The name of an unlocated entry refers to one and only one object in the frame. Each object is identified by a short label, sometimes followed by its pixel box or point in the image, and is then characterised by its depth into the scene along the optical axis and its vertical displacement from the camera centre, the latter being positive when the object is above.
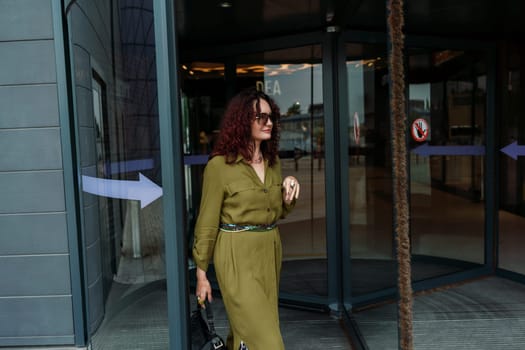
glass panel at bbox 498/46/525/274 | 4.97 -0.44
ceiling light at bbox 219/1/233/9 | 3.48 +1.00
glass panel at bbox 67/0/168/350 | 2.17 -0.14
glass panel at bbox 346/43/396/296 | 3.79 -0.31
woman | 2.21 -0.40
